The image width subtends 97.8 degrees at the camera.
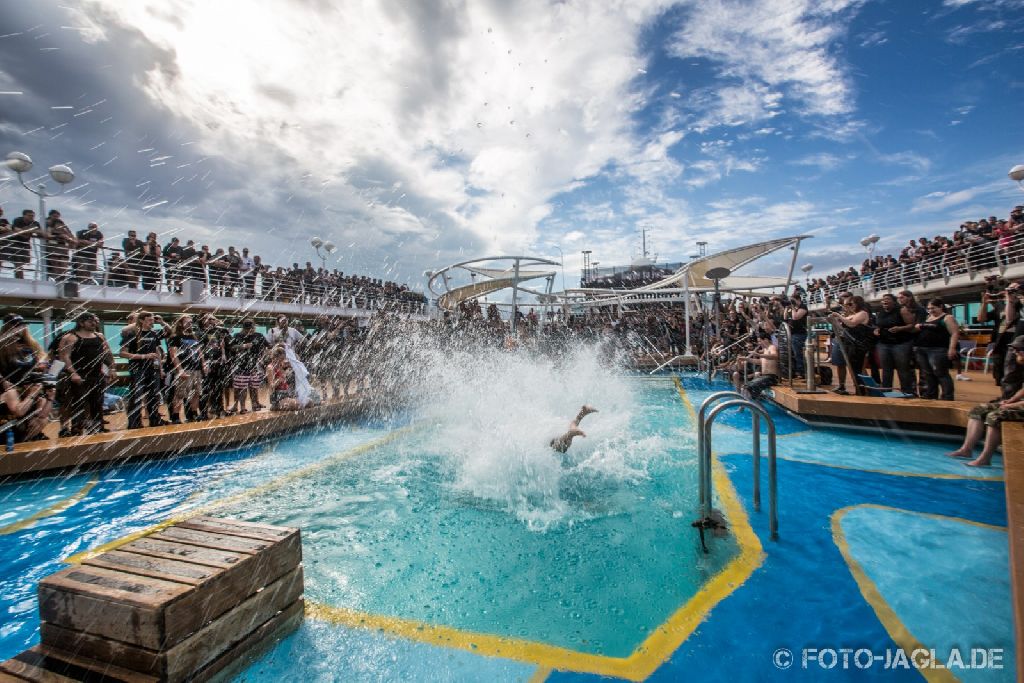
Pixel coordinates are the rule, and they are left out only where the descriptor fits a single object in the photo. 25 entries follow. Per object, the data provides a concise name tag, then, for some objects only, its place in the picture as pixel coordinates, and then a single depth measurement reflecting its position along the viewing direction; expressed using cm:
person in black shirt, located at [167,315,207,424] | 830
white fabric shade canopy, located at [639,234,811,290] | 1455
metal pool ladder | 385
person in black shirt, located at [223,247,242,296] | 1972
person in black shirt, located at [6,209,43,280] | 1266
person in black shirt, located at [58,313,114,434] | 706
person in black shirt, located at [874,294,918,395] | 758
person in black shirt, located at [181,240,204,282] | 1762
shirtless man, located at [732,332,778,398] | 959
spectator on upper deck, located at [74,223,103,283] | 1439
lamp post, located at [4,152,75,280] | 1226
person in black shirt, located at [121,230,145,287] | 1553
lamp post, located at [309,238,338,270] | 2402
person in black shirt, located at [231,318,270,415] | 915
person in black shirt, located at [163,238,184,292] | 1694
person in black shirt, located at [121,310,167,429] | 760
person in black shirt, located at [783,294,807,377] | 984
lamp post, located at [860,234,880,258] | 2933
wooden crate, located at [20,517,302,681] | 219
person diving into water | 637
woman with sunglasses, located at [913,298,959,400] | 705
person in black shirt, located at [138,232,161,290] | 1602
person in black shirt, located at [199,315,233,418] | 874
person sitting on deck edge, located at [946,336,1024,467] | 530
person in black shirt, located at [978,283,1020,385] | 632
